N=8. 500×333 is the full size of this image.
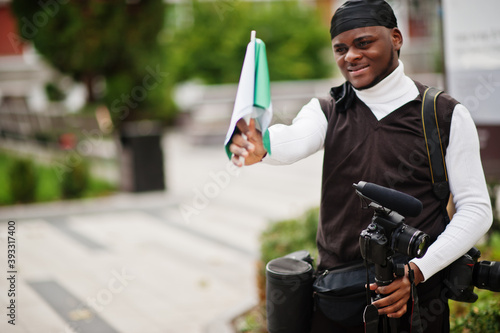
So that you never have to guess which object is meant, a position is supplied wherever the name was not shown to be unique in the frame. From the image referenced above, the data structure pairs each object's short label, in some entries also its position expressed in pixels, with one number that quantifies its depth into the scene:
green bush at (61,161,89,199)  9.86
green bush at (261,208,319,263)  4.48
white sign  4.14
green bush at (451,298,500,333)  3.14
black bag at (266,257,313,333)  2.28
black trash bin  9.83
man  2.04
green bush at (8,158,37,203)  9.49
